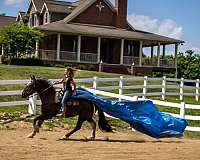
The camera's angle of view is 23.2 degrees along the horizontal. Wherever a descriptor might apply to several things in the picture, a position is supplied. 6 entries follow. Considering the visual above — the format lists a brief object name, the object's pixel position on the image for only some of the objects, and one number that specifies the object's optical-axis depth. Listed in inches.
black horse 529.3
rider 522.3
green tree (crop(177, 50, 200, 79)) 2591.0
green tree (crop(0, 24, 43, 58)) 1721.2
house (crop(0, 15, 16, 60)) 2408.2
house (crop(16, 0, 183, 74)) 1828.2
